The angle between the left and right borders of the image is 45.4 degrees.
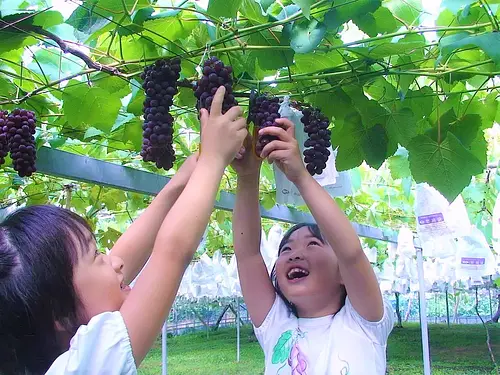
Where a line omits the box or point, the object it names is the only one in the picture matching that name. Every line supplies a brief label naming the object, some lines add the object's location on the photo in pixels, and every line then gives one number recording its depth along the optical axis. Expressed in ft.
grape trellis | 3.70
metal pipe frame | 6.61
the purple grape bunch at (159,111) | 3.49
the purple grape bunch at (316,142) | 3.90
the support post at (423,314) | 15.64
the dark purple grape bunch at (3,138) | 4.34
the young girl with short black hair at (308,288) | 4.04
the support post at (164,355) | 19.61
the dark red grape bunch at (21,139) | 4.26
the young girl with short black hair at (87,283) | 2.98
